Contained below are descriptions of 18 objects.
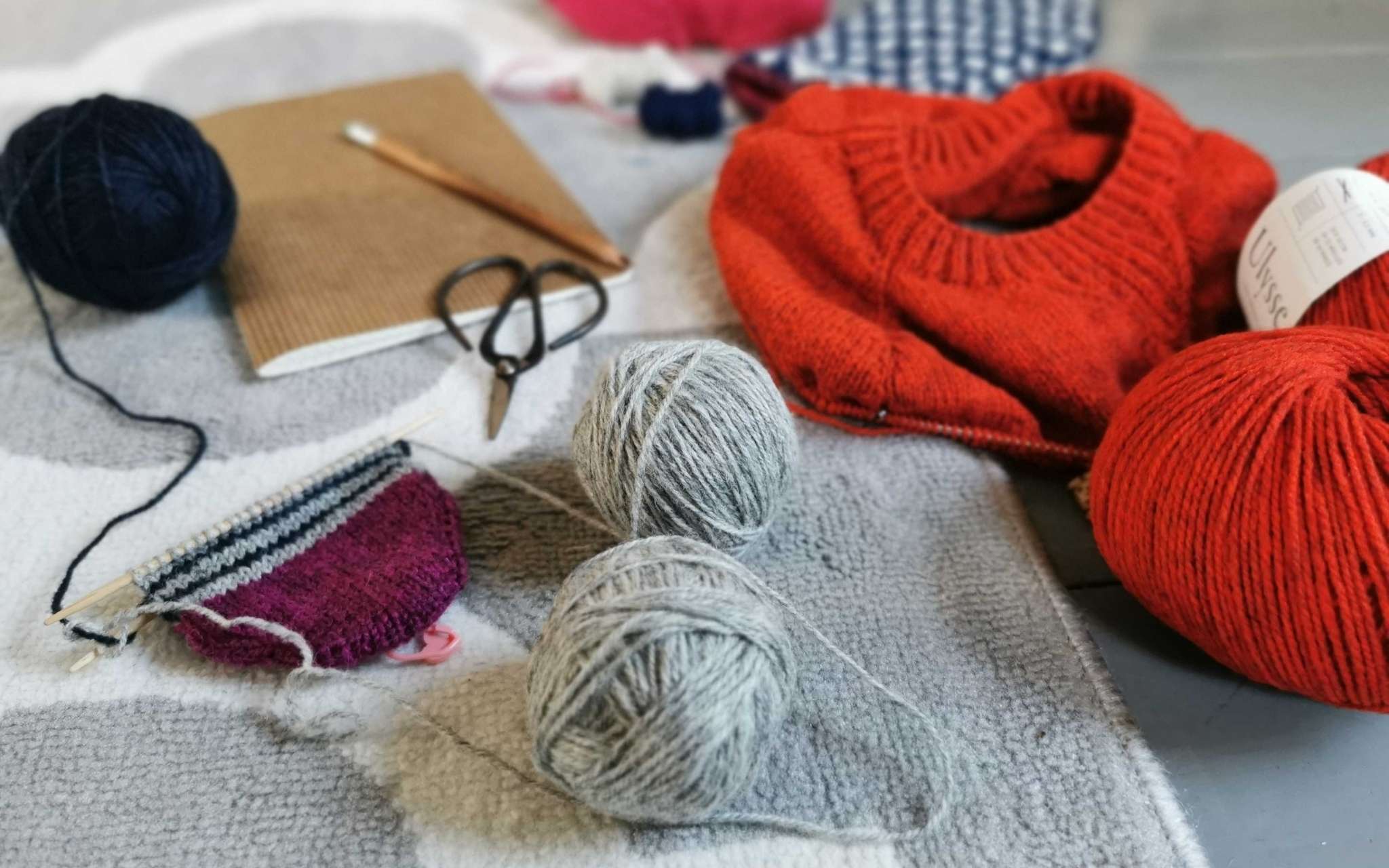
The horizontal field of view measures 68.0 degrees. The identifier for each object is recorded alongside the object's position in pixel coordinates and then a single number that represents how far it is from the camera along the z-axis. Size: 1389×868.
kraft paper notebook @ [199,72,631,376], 0.83
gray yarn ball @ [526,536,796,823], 0.48
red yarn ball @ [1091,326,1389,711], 0.51
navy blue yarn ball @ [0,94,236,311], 0.73
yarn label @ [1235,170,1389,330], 0.65
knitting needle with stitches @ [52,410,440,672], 0.59
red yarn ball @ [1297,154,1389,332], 0.64
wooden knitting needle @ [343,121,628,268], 0.90
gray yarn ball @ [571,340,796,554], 0.58
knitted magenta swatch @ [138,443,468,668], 0.59
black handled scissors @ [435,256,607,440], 0.78
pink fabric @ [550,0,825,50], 1.25
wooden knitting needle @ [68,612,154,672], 0.60
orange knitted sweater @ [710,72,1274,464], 0.74
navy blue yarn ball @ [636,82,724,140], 1.08
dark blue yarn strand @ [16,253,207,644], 0.63
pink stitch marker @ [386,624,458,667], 0.62
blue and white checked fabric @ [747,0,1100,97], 1.17
